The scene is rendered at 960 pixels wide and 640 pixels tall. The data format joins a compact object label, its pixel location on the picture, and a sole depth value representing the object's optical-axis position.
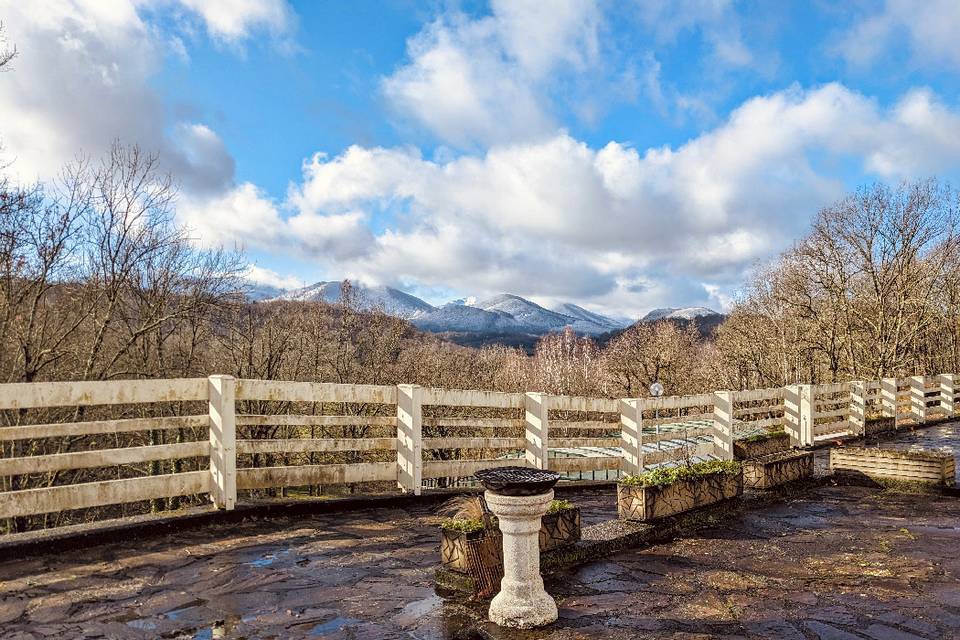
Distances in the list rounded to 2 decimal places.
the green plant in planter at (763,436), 10.49
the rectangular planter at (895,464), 7.25
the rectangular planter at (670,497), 5.28
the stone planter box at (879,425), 13.37
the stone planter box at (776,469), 7.03
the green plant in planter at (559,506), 4.53
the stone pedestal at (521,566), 3.33
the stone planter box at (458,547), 3.86
